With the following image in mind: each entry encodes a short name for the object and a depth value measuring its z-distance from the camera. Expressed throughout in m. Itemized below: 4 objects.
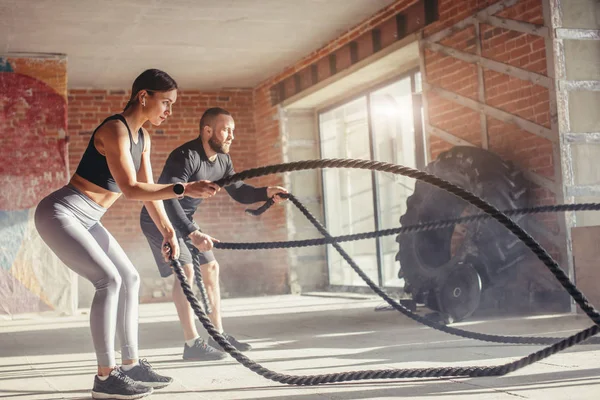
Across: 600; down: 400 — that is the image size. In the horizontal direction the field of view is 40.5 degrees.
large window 9.02
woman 3.34
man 4.62
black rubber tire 6.27
